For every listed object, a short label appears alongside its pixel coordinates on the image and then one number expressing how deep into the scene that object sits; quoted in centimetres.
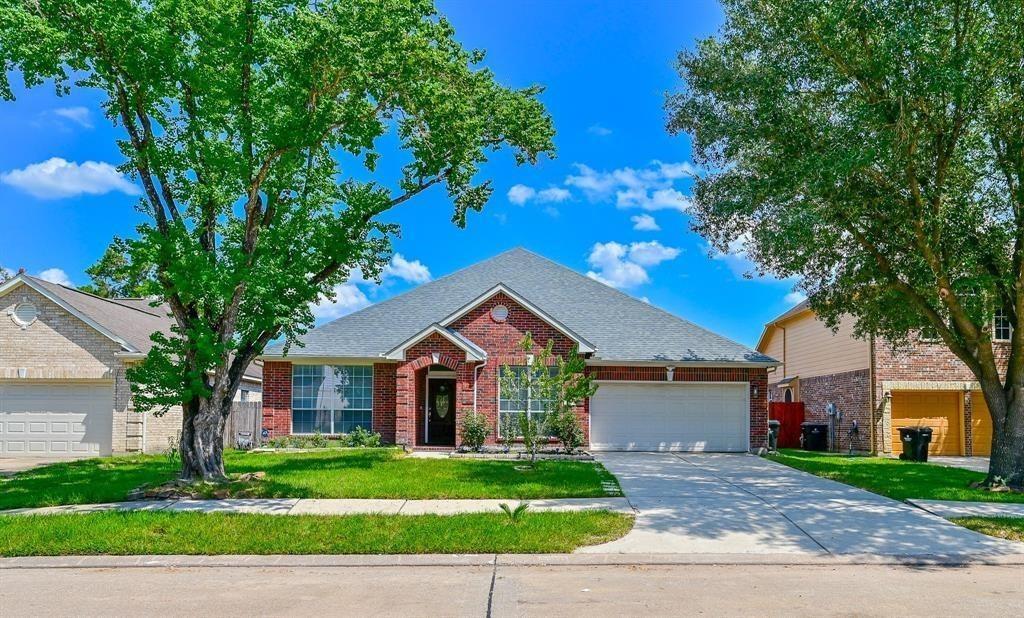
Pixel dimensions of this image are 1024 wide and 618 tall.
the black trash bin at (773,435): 2196
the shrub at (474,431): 2062
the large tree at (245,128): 1193
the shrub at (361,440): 2138
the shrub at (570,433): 2041
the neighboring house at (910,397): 2319
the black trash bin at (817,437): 2588
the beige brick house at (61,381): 2111
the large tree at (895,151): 1274
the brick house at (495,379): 2123
